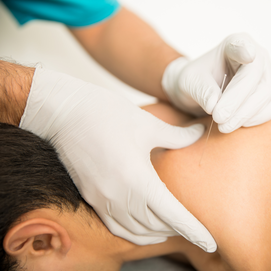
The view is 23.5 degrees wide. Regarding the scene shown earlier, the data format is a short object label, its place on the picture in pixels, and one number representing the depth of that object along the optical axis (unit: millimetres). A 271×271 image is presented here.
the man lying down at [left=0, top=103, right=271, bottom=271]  478
